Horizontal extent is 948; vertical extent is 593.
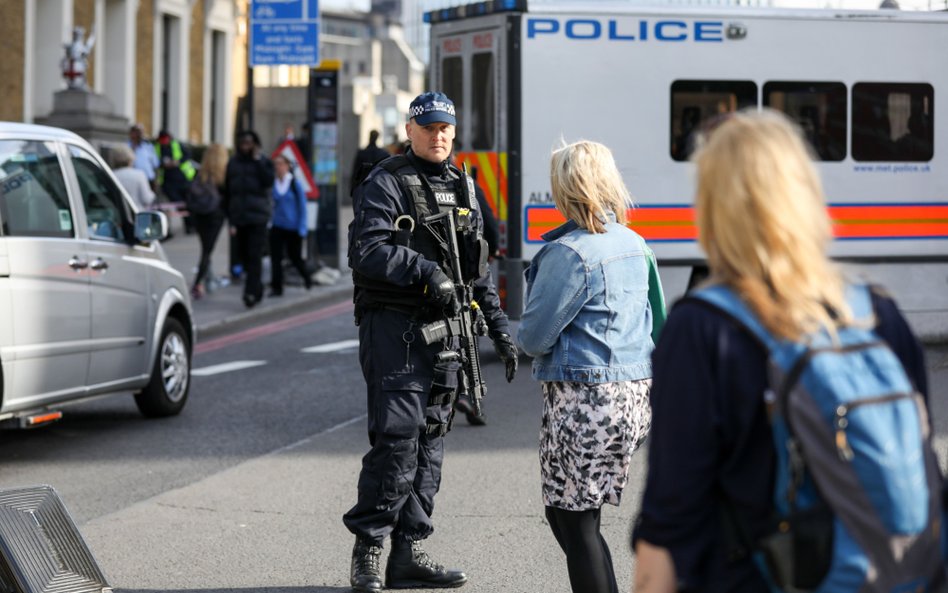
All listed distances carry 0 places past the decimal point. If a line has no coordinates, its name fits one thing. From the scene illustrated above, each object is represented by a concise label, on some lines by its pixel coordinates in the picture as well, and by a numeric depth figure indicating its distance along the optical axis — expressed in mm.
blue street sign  18234
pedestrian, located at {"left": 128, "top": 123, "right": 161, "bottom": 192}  24625
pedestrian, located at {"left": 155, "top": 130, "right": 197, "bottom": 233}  25688
